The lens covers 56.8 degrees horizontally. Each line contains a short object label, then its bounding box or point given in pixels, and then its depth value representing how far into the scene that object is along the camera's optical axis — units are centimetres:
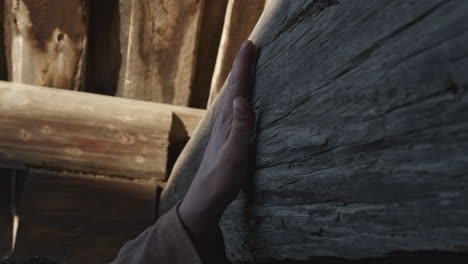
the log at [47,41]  165
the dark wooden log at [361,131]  34
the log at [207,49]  170
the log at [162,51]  161
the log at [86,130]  174
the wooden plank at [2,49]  169
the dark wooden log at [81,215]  181
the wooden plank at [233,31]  156
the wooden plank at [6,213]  193
